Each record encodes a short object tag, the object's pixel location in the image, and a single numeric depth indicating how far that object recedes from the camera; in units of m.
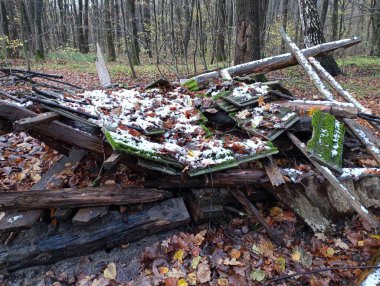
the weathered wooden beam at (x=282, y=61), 6.45
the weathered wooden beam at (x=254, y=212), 3.64
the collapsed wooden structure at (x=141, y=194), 3.15
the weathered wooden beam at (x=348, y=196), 3.42
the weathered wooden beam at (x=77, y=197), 3.10
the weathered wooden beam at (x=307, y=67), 5.18
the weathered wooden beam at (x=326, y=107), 4.14
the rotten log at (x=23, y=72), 4.63
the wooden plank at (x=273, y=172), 3.49
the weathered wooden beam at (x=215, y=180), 3.56
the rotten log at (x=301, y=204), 3.72
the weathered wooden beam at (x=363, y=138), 4.04
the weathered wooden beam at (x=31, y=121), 2.84
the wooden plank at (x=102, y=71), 7.09
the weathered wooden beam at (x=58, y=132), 3.05
